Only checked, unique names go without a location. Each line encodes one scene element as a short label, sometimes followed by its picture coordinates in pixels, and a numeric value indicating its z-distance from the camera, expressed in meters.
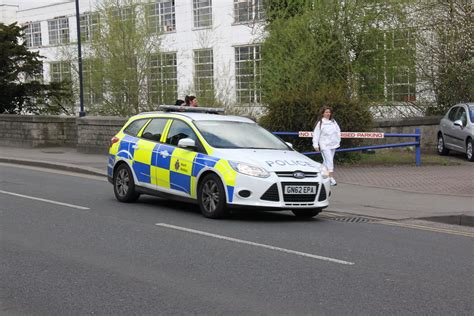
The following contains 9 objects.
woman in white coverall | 14.48
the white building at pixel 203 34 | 45.25
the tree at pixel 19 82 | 28.95
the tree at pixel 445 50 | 23.69
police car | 10.03
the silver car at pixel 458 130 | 19.34
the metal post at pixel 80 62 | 25.24
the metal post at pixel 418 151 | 17.81
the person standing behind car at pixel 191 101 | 17.22
